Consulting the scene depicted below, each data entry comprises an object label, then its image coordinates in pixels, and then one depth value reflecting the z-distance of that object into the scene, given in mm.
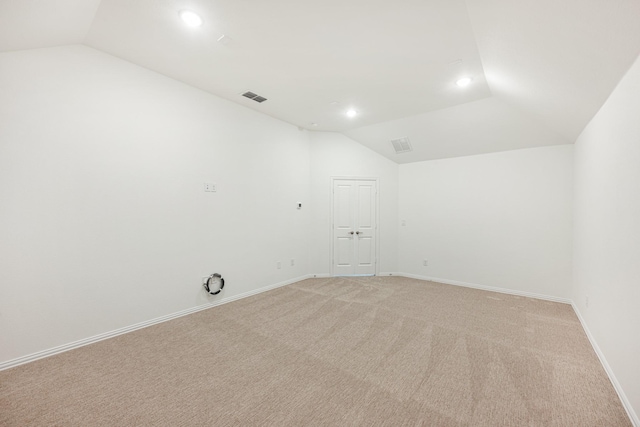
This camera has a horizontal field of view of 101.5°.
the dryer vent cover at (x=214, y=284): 3676
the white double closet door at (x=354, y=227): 5566
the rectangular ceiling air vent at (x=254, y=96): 3776
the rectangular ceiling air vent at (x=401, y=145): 5045
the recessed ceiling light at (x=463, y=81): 3158
